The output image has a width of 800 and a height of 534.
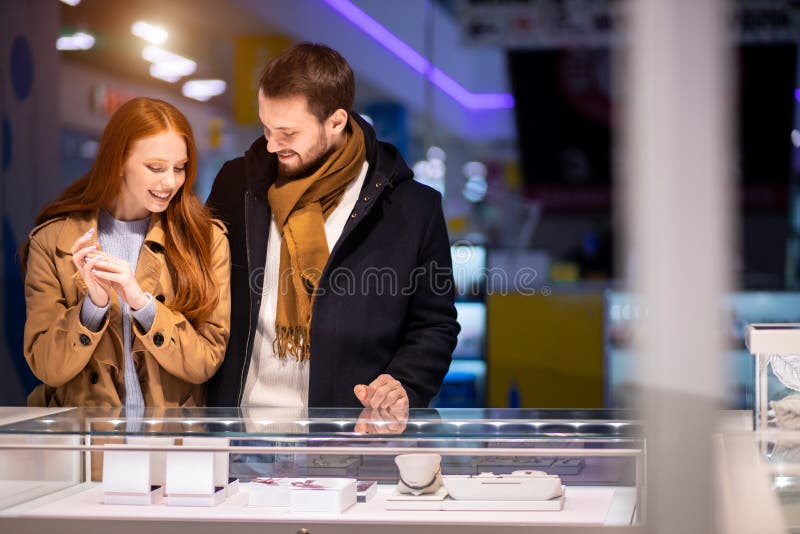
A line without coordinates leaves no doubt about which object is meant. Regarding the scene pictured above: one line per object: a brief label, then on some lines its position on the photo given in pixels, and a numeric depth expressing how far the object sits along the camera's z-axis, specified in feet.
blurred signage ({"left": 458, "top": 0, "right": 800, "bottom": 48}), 24.43
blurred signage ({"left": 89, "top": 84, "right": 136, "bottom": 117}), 20.38
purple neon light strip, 23.95
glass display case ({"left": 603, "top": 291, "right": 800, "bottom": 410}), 21.07
